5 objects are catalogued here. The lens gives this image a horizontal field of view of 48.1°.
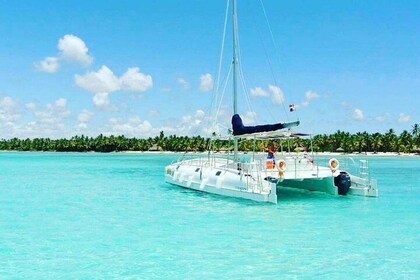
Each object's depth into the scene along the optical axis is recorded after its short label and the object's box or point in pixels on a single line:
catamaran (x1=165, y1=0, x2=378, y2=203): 20.62
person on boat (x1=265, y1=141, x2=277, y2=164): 22.62
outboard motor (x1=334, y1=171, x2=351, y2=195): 22.73
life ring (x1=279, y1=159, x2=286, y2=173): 20.61
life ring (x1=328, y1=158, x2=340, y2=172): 21.98
